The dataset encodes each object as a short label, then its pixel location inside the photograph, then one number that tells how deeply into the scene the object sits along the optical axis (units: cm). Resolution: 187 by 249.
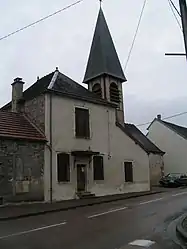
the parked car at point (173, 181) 2039
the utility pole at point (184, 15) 575
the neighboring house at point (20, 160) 1201
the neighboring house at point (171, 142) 2409
